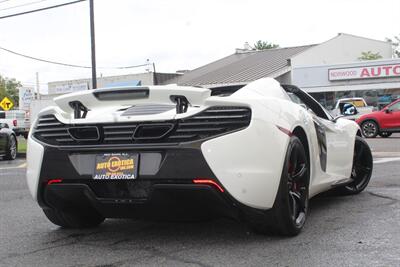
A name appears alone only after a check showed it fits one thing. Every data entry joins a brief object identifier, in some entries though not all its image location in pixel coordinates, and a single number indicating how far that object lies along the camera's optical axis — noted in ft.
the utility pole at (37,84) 281.95
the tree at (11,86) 320.58
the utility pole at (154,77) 133.16
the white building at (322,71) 105.70
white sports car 12.39
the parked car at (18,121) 92.02
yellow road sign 90.63
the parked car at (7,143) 46.80
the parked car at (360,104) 89.70
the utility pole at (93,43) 64.59
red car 63.93
